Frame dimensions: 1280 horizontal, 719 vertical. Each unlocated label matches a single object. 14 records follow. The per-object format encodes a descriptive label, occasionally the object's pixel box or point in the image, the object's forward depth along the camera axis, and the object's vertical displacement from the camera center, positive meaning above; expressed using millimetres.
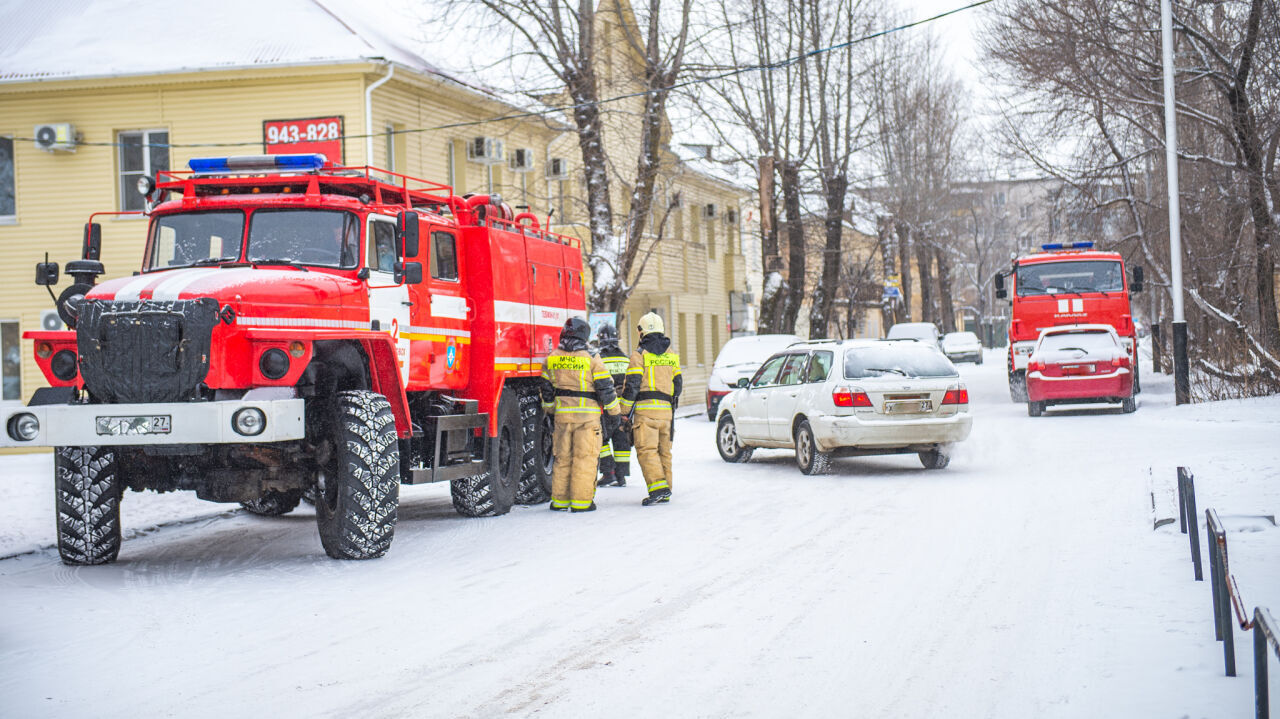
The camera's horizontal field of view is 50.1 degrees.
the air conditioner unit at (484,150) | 28688 +4885
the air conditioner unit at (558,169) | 32125 +4976
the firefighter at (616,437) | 15652 -679
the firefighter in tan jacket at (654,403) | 14031 -279
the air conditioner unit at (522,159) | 29625 +4805
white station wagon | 15820 -397
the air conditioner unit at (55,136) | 26250 +4987
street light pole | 24672 +1922
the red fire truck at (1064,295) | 29141 +1471
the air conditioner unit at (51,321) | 25562 +1407
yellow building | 25828 +5502
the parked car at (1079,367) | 24578 -63
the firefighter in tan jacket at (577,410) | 13359 -309
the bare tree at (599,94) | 27000 +5776
